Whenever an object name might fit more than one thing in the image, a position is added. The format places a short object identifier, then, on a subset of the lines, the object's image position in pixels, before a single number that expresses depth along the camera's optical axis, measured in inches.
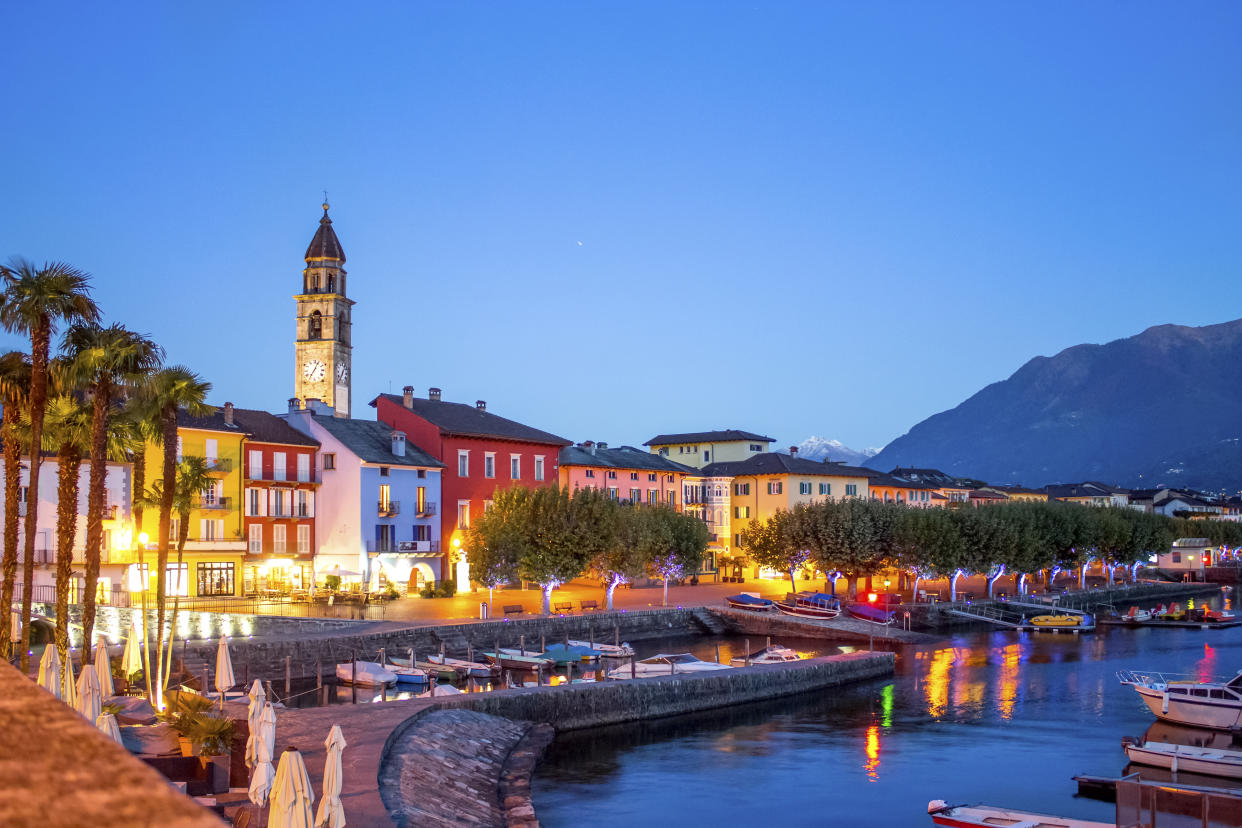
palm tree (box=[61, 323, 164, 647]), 1346.0
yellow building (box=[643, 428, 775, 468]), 5265.8
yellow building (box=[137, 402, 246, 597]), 2773.1
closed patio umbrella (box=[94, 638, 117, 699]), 1196.5
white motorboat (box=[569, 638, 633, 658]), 2416.3
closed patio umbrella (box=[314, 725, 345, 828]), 796.0
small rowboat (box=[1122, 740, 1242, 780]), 1442.3
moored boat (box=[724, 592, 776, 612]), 3161.9
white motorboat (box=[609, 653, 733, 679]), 2052.2
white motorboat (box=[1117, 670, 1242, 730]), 1775.3
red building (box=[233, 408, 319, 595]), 2994.6
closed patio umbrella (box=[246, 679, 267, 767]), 910.4
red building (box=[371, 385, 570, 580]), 3459.6
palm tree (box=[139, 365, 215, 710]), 1451.8
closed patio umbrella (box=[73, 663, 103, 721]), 943.0
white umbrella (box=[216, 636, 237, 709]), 1350.9
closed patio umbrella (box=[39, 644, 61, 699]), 932.6
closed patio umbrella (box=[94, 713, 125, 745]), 814.4
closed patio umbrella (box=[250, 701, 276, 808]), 808.3
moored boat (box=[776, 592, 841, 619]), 3065.9
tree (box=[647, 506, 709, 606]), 3161.9
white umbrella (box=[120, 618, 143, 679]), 1482.5
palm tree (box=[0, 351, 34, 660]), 1233.4
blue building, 3139.8
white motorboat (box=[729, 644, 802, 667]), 2303.2
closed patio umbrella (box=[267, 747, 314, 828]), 701.3
